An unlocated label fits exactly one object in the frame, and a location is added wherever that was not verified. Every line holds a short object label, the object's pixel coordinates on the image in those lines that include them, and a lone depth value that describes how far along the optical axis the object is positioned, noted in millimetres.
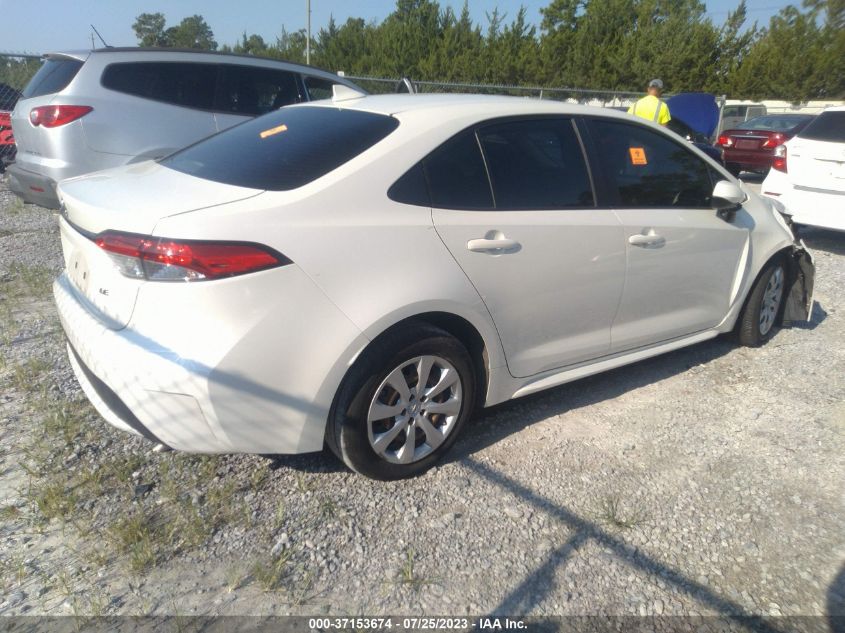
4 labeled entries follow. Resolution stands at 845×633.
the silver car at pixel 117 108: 5863
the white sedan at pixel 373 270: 2375
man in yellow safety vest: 8836
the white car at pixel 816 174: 7207
